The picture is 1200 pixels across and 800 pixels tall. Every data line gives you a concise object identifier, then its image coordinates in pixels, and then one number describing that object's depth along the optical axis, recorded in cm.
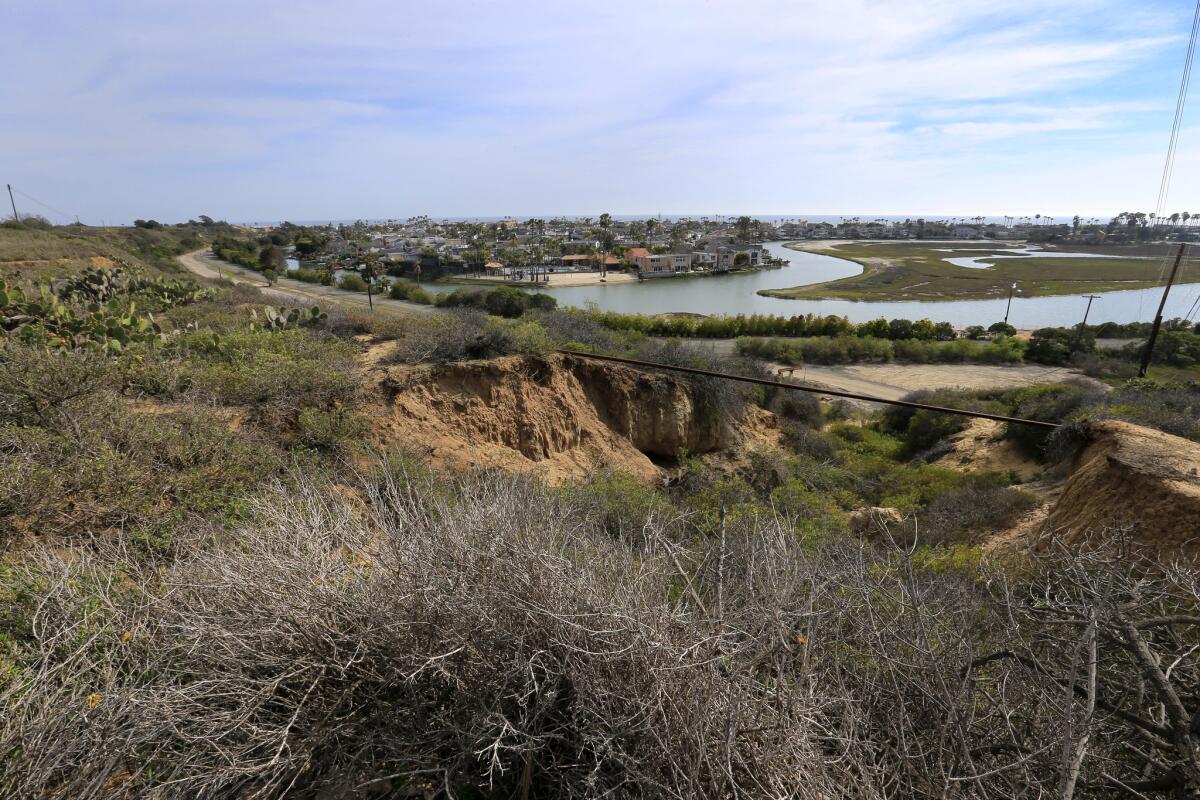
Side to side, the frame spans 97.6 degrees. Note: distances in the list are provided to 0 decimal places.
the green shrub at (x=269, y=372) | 764
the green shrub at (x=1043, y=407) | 1451
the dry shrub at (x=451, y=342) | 1075
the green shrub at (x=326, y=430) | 711
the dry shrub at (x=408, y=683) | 241
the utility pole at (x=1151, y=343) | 2015
